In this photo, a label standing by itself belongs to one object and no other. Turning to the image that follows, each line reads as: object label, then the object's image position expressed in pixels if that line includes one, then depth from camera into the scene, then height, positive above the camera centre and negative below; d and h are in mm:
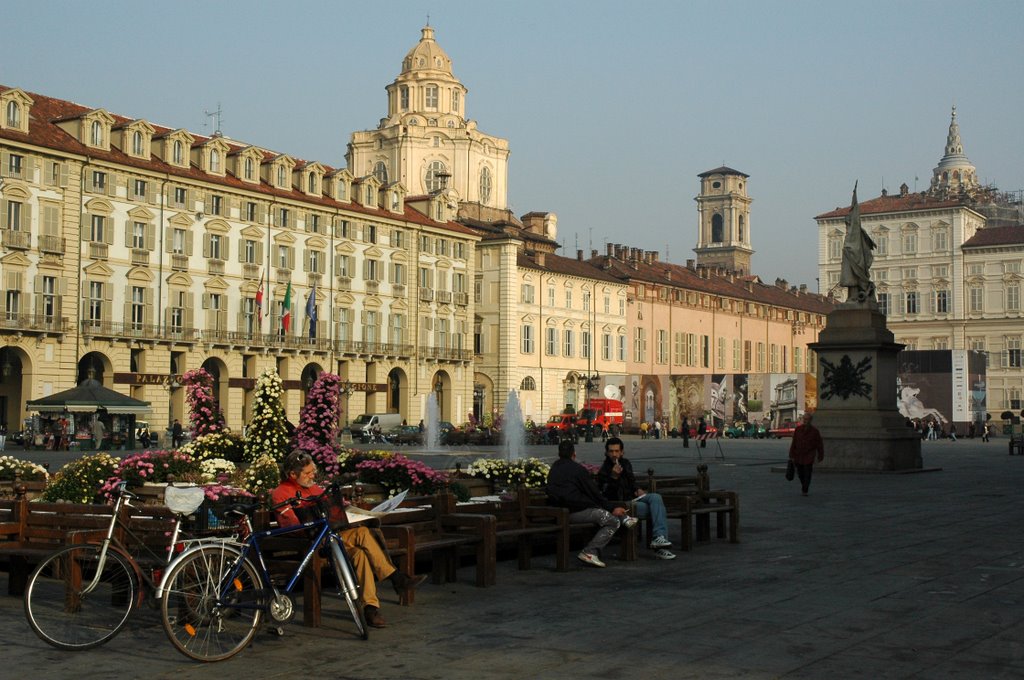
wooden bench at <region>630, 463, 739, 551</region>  14609 -1040
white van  65812 -673
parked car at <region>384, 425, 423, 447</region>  65938 -1230
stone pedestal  31000 +296
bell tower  188125 +25975
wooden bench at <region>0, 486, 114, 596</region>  10594 -911
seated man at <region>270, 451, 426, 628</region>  9531 -937
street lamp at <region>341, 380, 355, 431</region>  72025 +1100
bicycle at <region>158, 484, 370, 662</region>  8508 -1168
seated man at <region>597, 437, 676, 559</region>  13906 -827
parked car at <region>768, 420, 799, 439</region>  77831 -1122
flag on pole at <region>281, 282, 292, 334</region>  65562 +4642
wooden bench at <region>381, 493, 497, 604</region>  11523 -1061
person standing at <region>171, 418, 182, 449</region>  53309 -933
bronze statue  32312 +3388
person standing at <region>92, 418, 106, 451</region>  52344 -904
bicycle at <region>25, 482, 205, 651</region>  8797 -1141
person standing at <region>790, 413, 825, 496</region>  24000 -665
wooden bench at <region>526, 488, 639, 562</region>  13609 -1244
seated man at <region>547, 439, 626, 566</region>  13234 -829
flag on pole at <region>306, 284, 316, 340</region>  66812 +4888
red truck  80500 -202
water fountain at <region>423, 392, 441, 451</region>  63469 -958
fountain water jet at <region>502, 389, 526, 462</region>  54541 -893
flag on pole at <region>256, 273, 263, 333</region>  64125 +4863
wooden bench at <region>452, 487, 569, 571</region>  12805 -1036
